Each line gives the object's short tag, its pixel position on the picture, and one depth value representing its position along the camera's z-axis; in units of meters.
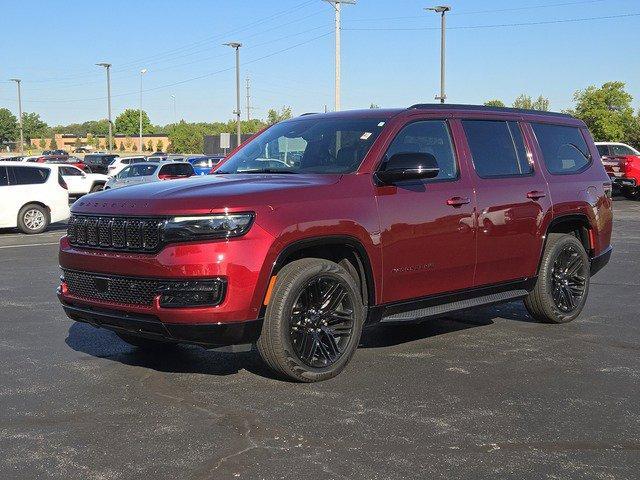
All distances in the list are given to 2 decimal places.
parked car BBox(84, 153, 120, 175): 44.58
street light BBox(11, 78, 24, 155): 90.80
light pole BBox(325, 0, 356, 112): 31.72
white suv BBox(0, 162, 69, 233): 18.22
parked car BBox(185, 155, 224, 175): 35.66
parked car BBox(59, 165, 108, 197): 31.83
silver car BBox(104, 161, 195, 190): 26.84
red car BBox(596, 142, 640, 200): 28.44
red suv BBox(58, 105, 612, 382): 5.05
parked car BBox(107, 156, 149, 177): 39.89
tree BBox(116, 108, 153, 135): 145.50
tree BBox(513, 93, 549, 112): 84.31
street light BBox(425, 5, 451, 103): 40.81
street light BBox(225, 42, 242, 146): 52.06
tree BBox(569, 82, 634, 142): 55.75
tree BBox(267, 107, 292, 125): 107.87
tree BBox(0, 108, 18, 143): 135.54
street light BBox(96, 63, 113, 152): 68.75
